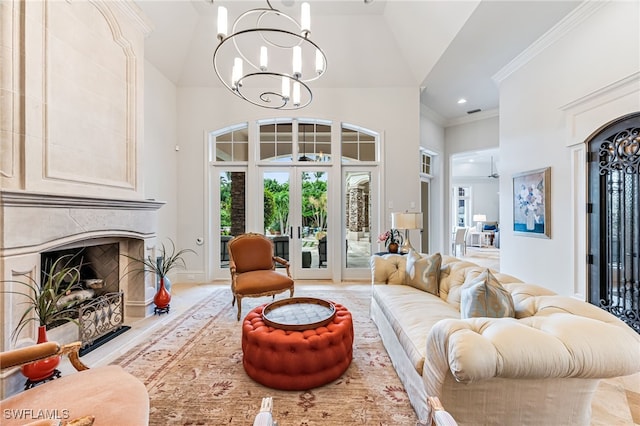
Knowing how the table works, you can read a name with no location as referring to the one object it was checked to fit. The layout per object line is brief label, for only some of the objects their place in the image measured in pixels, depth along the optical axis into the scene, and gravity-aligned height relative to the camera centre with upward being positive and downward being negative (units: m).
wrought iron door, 2.58 -0.07
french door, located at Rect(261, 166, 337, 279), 5.08 -0.07
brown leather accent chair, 3.15 -0.79
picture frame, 3.51 +0.14
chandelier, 4.22 +2.81
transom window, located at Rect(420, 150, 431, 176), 6.29 +1.24
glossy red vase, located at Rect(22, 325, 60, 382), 1.87 -1.14
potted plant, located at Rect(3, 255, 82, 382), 1.89 -0.77
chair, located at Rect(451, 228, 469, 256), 8.52 -0.93
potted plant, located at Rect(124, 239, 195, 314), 3.25 -0.82
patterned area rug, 1.65 -1.31
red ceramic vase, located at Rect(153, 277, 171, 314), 3.33 -1.13
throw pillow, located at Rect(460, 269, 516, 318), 1.56 -0.55
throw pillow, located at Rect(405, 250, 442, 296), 2.66 -0.63
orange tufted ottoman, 1.82 -1.04
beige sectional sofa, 1.11 -0.66
